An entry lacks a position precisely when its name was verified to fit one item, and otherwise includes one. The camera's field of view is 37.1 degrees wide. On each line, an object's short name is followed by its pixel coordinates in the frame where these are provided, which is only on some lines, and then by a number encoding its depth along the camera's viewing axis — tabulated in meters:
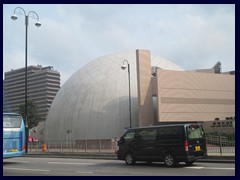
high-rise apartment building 109.88
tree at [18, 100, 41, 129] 80.75
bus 18.33
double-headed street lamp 26.39
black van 15.90
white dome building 47.91
